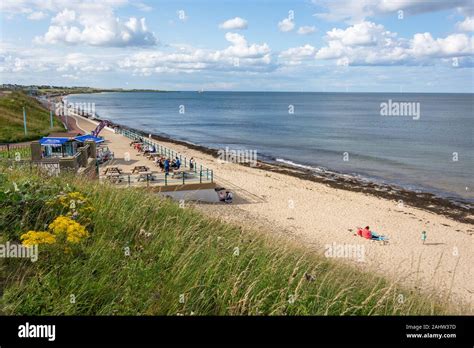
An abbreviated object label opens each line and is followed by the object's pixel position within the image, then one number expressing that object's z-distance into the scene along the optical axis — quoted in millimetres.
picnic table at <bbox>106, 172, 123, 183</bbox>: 17953
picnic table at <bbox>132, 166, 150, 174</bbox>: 22506
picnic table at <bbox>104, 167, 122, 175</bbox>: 21203
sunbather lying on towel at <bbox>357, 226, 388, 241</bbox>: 18469
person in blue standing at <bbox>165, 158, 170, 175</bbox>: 22078
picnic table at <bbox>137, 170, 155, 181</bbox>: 19219
